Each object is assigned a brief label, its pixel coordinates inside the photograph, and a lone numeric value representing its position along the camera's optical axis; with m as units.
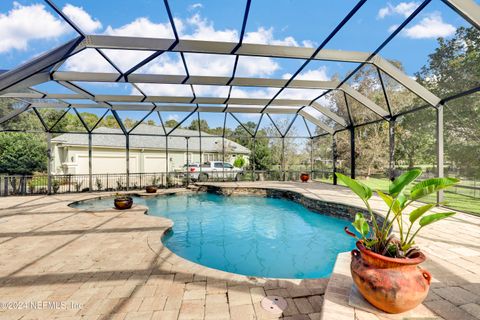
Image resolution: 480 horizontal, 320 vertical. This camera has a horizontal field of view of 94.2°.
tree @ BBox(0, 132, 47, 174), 16.88
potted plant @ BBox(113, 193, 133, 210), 7.09
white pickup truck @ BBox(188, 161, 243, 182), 14.86
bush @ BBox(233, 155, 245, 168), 18.33
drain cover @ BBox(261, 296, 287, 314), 2.30
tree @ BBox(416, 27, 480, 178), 8.90
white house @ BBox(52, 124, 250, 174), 15.71
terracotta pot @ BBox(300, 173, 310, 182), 14.08
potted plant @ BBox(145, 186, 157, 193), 10.92
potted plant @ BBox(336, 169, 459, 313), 1.76
